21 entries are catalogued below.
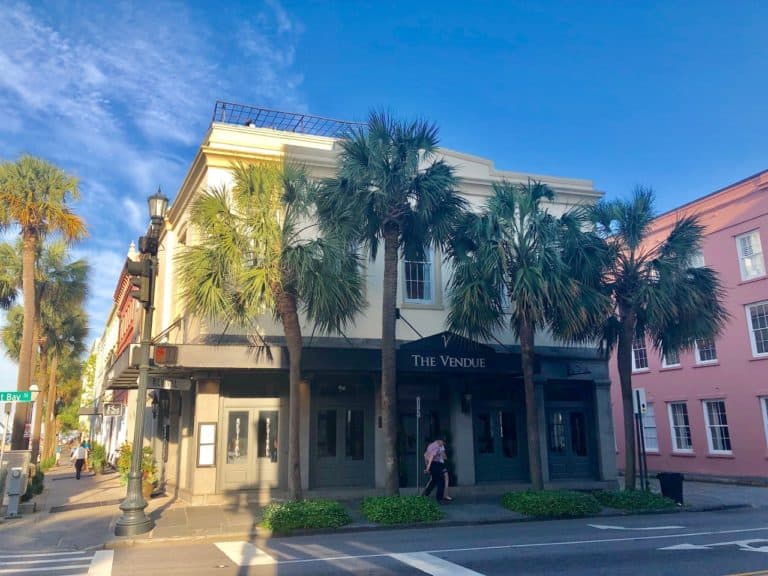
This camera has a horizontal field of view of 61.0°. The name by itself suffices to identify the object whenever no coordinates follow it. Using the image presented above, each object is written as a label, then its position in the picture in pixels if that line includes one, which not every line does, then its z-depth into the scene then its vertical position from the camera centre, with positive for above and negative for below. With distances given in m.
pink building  23.94 +2.45
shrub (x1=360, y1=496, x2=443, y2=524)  13.34 -1.38
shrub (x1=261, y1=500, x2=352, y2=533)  12.52 -1.39
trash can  16.45 -1.21
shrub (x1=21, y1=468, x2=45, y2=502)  17.19 -1.04
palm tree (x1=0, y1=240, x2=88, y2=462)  23.25 +6.25
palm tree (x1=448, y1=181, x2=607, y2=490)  15.27 +3.86
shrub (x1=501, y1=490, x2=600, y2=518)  14.62 -1.45
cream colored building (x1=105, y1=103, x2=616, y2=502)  16.58 +1.39
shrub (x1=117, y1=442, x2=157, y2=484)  17.94 -0.53
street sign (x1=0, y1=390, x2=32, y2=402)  14.98 +1.16
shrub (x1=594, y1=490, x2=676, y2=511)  15.70 -1.49
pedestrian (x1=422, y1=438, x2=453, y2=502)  16.20 -0.66
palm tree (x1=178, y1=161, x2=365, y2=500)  13.59 +3.69
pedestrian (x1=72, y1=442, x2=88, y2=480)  26.86 -0.47
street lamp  12.12 +1.80
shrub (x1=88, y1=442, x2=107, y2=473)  30.20 -0.56
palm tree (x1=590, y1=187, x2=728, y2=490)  16.38 +3.77
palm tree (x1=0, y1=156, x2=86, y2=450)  18.28 +6.50
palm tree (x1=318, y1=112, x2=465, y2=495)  14.38 +5.27
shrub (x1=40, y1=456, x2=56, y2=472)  31.95 -0.77
